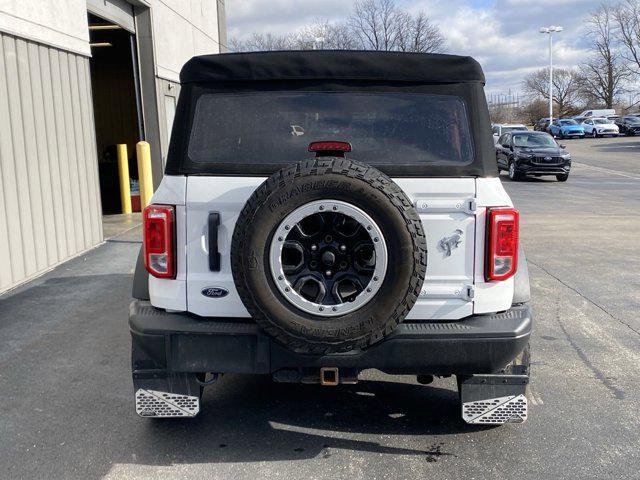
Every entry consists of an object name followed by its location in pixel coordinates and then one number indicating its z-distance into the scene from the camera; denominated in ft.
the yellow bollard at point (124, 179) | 45.65
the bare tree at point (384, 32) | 166.40
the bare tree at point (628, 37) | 228.63
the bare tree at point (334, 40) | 166.81
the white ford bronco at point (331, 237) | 10.14
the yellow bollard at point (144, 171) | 44.29
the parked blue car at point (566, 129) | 162.50
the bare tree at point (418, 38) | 165.07
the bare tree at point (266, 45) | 179.66
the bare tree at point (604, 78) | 239.50
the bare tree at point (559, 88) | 262.06
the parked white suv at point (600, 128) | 161.27
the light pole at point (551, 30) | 189.78
